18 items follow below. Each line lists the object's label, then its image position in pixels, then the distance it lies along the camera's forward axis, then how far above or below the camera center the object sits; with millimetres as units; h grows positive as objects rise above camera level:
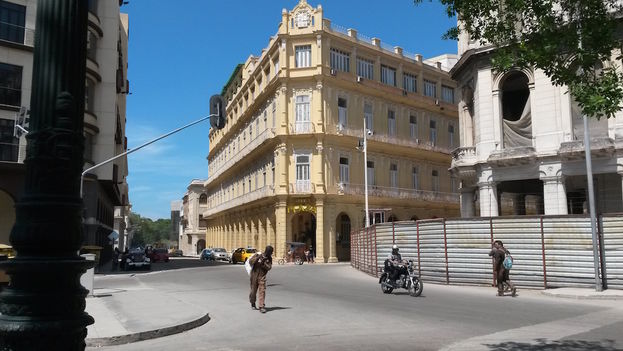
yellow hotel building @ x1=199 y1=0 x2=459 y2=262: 43656 +9124
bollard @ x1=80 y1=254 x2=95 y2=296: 16188 -1293
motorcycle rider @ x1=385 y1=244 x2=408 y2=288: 16891 -1056
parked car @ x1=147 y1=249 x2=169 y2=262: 54906 -1831
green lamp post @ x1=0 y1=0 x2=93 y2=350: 2570 +158
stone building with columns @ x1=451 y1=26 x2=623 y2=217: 24609 +4383
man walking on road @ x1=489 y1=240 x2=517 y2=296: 16484 -1141
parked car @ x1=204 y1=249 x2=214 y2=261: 56419 -1937
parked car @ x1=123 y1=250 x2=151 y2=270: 35625 -1544
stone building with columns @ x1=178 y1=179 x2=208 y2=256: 97688 +3543
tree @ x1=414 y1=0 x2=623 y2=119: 6527 +2693
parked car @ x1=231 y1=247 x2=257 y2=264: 44562 -1474
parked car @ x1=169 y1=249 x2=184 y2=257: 84706 -2680
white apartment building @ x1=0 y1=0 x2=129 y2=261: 27641 +8314
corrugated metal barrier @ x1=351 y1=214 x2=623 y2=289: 17219 -508
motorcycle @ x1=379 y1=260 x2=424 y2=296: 16375 -1525
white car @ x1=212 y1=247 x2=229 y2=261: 55125 -1896
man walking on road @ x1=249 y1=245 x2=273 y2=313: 13202 -885
